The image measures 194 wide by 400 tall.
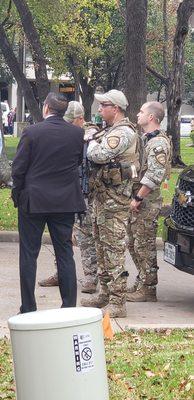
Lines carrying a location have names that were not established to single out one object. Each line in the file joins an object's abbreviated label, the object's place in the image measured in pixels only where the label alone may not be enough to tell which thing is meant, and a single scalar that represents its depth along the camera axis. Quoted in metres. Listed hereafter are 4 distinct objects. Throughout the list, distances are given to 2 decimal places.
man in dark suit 7.43
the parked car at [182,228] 8.73
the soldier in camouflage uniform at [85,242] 9.02
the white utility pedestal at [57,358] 4.16
